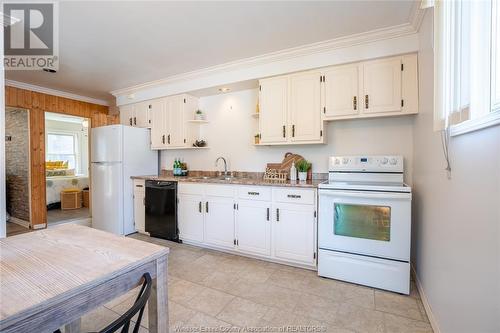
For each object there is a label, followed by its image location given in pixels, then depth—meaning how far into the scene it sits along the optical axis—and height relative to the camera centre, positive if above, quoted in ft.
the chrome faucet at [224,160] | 12.23 +0.10
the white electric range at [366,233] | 6.92 -2.14
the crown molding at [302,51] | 7.77 +4.26
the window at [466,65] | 3.24 +1.59
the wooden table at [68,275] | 2.26 -1.28
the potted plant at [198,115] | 12.68 +2.53
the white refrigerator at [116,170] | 12.47 -0.41
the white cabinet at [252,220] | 8.45 -2.26
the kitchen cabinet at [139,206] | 12.51 -2.28
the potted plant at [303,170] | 9.82 -0.28
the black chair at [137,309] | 2.25 -1.51
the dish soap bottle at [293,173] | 10.02 -0.42
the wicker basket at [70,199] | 19.30 -2.91
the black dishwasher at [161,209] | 11.36 -2.26
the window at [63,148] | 23.22 +1.48
